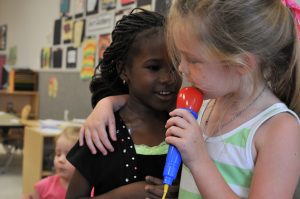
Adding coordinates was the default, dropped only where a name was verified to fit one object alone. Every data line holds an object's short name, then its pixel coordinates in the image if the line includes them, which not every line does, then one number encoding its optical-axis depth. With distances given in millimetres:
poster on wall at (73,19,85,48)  3564
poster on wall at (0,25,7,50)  5684
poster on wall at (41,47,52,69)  4176
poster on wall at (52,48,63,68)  3929
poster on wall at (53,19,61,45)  4008
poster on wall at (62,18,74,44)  3773
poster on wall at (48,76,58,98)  4023
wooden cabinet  3010
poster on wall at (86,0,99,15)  3377
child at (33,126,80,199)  1743
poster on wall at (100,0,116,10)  3109
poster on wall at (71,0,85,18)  3602
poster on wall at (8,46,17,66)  5364
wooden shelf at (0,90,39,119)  4461
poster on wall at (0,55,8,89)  5371
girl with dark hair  912
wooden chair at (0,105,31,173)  4270
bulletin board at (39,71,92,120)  3480
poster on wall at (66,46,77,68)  3671
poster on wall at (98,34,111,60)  3142
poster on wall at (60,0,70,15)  3867
